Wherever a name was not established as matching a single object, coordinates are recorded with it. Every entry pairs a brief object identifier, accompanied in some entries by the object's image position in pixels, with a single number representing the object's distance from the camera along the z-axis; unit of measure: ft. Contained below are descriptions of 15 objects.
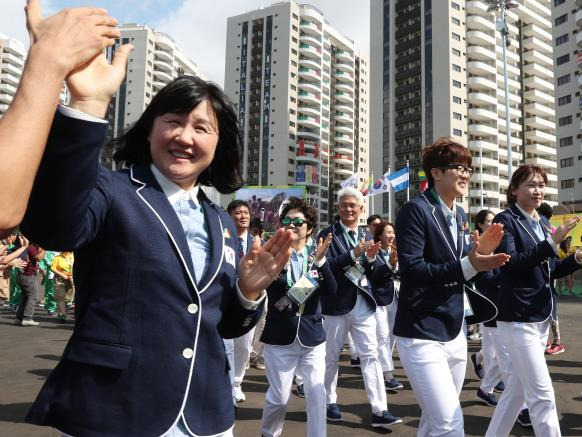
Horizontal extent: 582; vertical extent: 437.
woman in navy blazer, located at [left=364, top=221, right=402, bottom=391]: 21.86
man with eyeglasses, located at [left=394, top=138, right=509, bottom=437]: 9.87
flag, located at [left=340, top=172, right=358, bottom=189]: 90.77
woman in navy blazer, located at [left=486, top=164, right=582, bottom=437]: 11.53
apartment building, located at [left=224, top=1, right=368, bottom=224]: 285.23
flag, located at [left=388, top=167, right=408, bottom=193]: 79.40
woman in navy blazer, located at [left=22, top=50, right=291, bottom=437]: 4.92
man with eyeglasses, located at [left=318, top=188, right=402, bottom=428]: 16.98
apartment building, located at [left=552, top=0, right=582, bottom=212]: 183.62
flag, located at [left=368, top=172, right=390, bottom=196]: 78.59
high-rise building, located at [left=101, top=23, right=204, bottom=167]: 306.35
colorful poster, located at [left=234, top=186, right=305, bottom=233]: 135.96
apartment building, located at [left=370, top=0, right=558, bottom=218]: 225.97
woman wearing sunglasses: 13.35
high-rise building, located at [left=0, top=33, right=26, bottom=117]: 319.88
